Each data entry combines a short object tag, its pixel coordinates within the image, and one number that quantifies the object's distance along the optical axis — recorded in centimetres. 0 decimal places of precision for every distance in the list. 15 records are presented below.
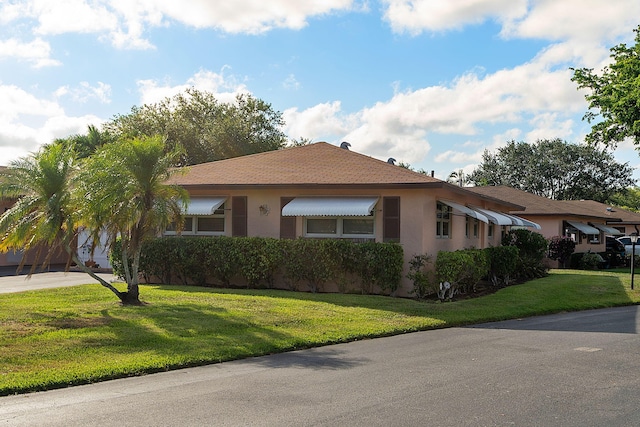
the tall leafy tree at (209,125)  4562
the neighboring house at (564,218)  3181
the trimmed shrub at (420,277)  1611
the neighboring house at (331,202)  1681
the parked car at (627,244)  3591
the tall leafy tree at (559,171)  6216
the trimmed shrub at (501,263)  2066
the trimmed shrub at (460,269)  1616
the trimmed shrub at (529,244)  2518
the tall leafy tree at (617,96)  2173
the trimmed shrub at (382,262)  1611
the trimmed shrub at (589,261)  3050
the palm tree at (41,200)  1229
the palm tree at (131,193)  1245
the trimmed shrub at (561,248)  2991
